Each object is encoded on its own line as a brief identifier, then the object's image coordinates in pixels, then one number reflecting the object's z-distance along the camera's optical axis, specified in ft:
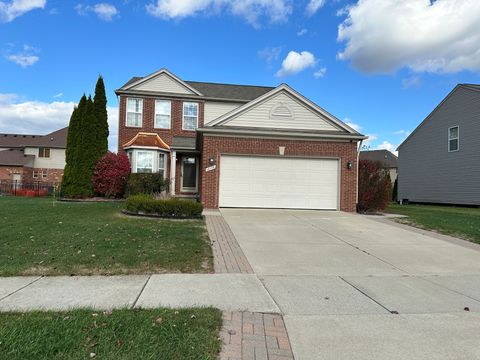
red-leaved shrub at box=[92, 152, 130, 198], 63.98
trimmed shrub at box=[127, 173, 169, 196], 59.11
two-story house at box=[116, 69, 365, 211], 51.65
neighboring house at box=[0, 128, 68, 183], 140.87
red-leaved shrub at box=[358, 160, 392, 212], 53.42
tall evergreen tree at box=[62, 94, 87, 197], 64.13
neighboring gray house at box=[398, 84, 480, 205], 76.18
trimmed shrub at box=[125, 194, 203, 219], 39.37
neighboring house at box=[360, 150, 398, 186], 195.92
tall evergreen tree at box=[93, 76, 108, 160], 67.21
